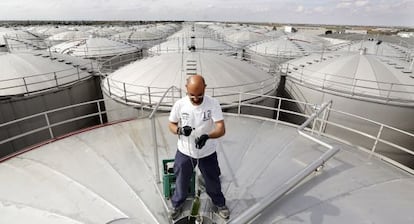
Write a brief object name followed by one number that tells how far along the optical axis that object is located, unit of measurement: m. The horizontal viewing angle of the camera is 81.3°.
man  3.90
